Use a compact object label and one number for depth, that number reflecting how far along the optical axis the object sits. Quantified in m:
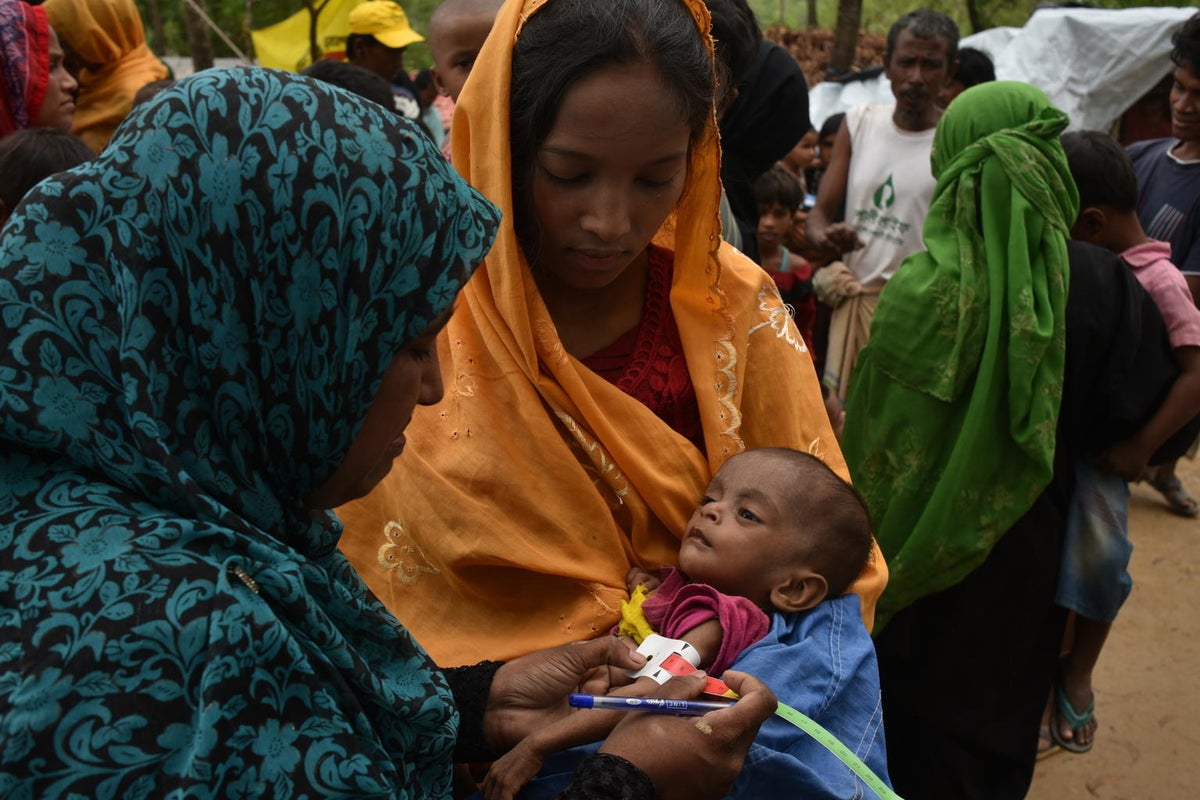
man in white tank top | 5.66
